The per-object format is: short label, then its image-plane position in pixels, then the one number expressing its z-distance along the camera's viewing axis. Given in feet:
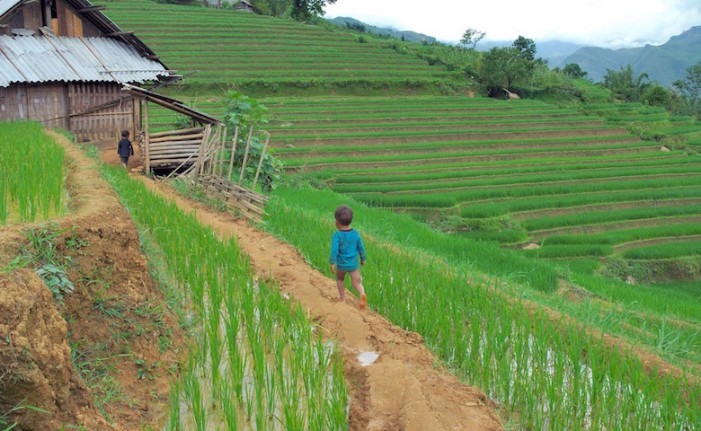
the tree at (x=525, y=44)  178.11
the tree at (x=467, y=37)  168.96
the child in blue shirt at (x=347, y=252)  18.04
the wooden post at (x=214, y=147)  36.81
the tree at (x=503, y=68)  128.36
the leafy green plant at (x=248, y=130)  44.83
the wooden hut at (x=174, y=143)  41.70
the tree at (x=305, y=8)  189.88
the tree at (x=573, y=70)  208.33
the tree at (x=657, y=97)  154.40
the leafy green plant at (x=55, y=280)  12.00
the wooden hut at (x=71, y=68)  42.70
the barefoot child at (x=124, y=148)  41.14
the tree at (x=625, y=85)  158.30
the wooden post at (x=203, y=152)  37.47
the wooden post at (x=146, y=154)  41.39
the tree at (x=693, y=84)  208.94
